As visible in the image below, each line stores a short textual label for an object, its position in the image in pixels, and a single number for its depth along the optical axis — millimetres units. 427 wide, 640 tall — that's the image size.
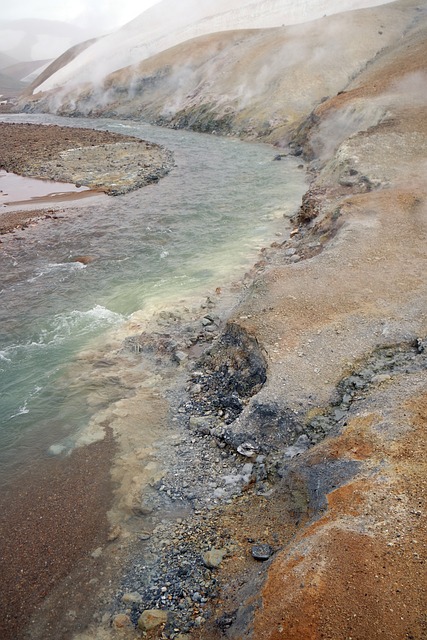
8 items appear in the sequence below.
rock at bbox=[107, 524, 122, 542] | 9148
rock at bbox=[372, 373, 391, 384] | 10727
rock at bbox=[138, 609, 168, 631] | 7371
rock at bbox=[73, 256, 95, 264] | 22006
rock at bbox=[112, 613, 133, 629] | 7531
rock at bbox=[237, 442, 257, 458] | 10354
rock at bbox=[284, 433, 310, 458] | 9908
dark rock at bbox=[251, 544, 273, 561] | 7965
